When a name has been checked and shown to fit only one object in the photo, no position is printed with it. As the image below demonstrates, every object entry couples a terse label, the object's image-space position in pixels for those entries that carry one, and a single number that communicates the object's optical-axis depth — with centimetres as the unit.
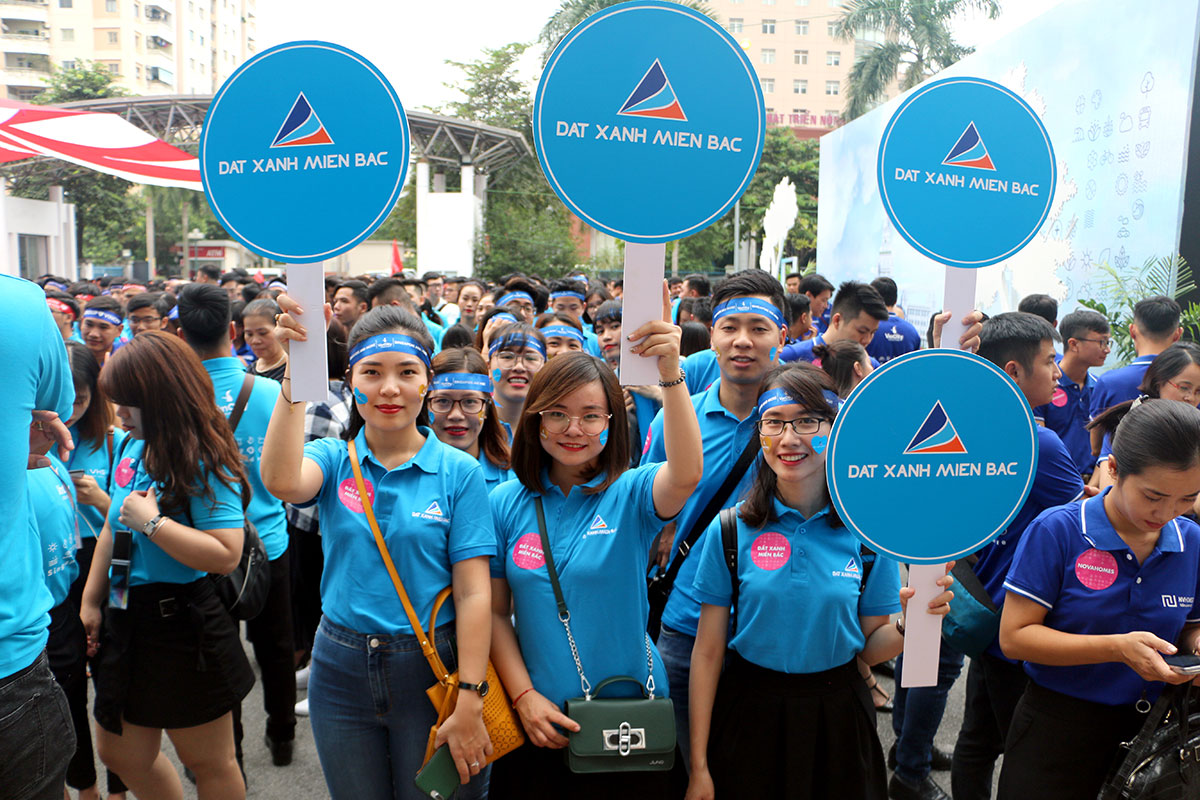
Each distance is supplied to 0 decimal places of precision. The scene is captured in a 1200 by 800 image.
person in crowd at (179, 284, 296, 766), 358
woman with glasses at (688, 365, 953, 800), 227
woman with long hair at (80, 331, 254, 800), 268
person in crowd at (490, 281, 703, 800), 222
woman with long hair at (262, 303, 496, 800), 226
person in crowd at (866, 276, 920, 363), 654
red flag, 1438
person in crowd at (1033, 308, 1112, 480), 464
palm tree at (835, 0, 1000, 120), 2966
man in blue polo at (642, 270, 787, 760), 269
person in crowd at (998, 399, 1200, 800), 219
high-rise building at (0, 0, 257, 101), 5616
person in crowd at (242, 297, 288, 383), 468
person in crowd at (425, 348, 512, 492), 332
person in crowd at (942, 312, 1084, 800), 281
